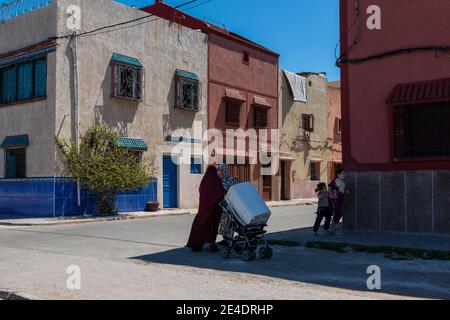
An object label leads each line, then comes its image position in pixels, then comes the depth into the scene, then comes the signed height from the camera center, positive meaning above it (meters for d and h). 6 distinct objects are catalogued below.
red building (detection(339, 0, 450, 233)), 11.75 +1.54
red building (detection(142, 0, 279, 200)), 25.56 +4.94
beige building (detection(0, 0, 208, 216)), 18.73 +3.20
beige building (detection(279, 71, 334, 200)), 31.08 +2.73
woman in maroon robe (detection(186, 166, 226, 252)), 9.81 -0.61
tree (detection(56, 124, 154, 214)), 18.31 +0.50
